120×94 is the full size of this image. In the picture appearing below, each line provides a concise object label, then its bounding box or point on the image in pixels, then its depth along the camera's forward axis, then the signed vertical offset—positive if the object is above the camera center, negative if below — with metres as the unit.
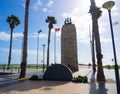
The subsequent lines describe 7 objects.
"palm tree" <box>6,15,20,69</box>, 28.13 +11.80
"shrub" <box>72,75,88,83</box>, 10.37 -2.68
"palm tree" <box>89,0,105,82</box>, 10.88 +1.74
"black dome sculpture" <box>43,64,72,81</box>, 11.83 -2.14
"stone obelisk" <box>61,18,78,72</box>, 20.43 +2.42
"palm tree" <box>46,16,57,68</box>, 26.52 +11.21
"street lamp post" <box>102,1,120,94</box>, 5.92 +3.54
